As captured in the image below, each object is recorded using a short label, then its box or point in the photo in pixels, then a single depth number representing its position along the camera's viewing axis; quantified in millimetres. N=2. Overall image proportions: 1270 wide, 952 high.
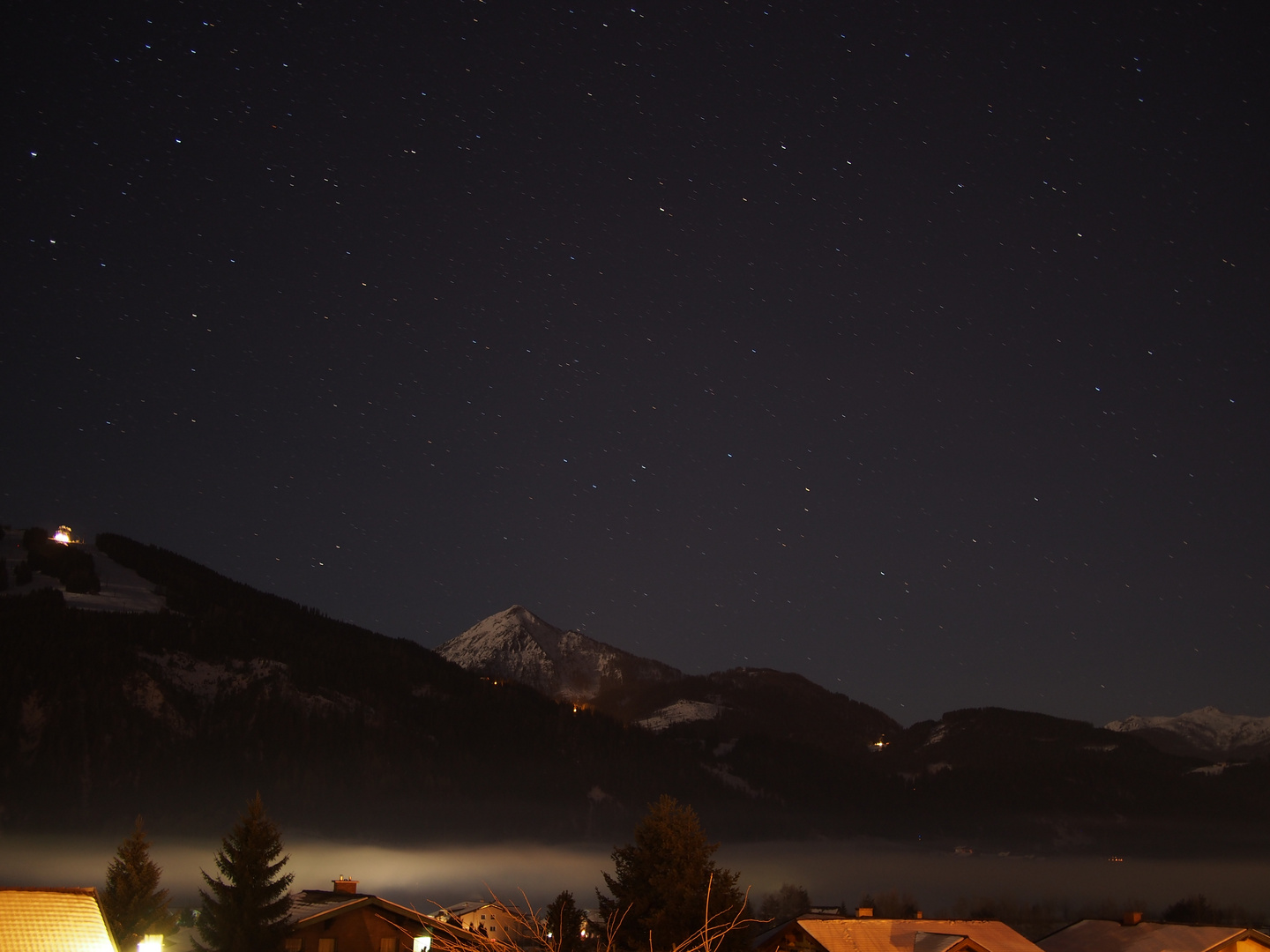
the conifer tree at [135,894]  42312
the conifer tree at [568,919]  37594
